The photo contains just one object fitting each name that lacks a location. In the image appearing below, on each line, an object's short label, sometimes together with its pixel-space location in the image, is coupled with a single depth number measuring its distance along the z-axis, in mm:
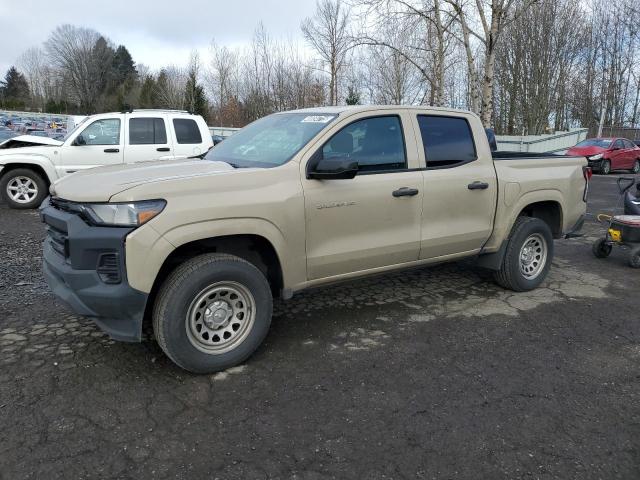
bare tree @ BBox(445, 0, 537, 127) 17562
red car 21328
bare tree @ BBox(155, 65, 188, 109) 41781
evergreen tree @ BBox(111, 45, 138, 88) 75250
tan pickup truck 3146
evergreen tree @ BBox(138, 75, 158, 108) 50094
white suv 9828
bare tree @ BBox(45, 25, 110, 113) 72375
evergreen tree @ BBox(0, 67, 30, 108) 76500
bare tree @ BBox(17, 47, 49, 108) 75750
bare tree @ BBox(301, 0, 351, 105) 27188
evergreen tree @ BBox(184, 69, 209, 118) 37094
